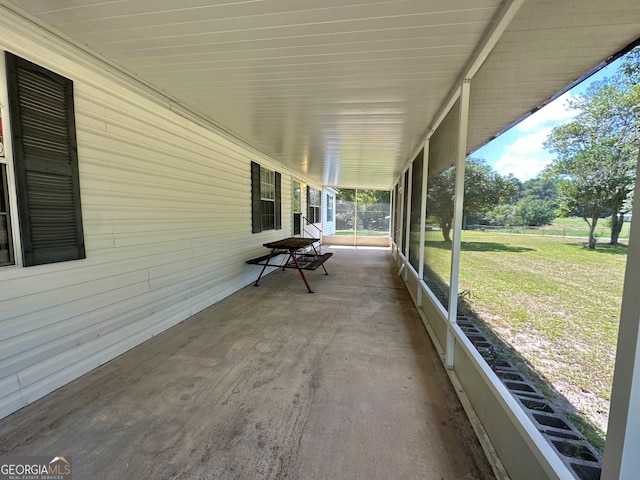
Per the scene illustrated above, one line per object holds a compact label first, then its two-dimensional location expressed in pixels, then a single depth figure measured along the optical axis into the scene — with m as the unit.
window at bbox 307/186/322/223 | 10.24
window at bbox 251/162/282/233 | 5.64
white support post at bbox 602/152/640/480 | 0.81
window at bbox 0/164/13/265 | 1.85
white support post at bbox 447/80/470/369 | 2.26
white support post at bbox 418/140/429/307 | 4.03
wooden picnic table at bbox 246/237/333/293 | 5.17
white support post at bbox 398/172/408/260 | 7.09
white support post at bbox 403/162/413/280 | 5.75
